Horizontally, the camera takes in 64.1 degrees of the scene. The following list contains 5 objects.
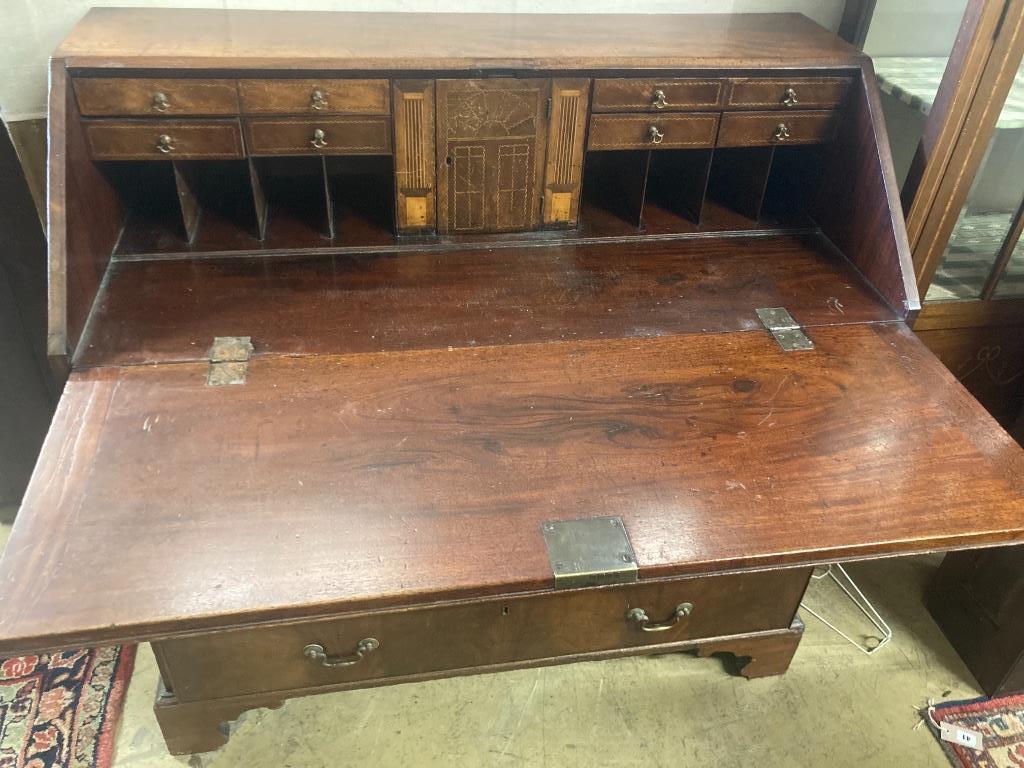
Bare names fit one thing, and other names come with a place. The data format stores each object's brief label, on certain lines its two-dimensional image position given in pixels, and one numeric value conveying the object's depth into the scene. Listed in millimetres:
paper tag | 1612
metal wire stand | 1782
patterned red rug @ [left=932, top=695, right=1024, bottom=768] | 1588
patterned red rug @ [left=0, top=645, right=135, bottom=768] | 1493
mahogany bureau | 979
